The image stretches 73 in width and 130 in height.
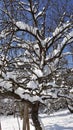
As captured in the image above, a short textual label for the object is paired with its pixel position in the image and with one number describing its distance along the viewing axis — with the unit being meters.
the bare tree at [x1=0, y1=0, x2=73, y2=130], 3.34
